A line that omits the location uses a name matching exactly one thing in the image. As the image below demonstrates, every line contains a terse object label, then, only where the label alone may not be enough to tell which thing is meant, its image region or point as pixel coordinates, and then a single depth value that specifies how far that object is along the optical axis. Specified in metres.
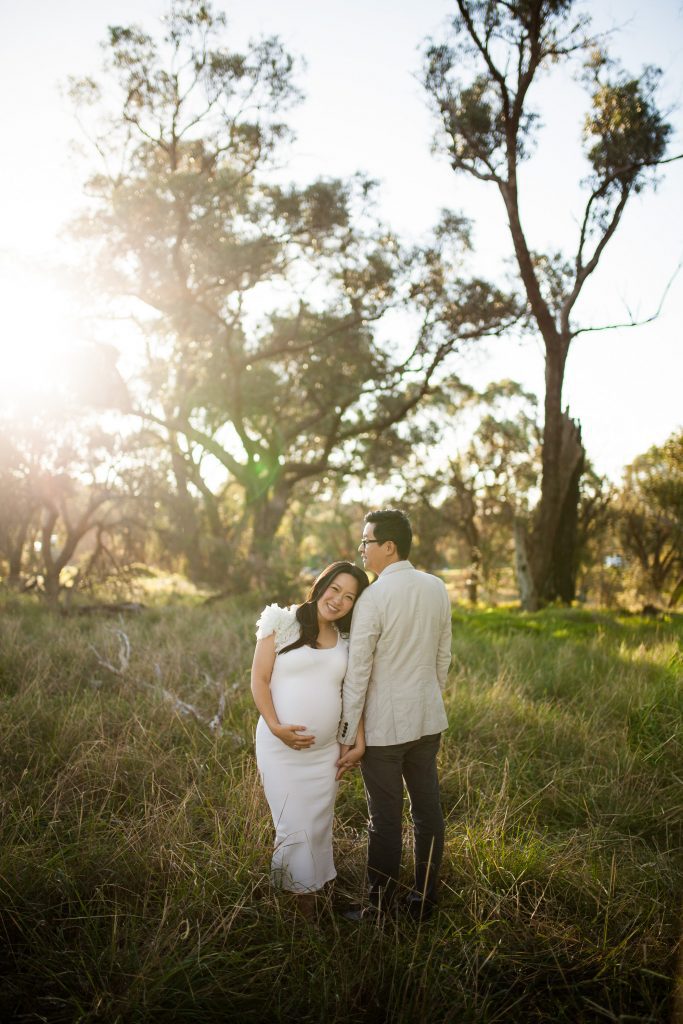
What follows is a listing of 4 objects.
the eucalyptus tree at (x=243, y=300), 15.38
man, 3.23
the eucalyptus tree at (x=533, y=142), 13.46
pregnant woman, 3.28
